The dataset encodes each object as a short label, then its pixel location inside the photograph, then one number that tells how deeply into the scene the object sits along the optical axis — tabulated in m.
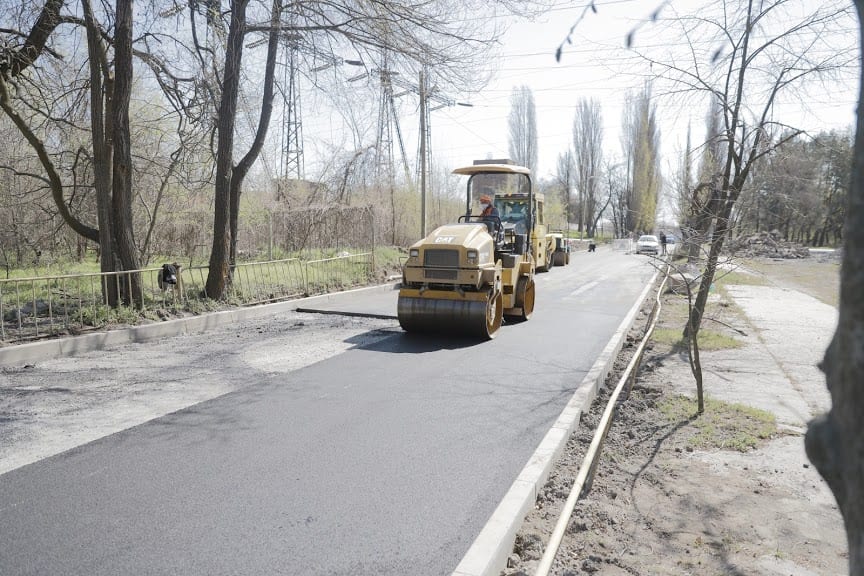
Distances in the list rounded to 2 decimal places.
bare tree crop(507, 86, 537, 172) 57.75
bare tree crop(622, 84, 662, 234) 56.25
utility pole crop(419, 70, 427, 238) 21.41
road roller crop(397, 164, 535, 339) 9.79
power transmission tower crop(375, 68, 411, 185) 26.36
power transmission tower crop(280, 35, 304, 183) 24.40
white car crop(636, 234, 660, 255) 37.99
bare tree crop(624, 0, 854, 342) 8.05
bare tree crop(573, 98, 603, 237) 62.59
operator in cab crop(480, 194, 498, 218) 11.68
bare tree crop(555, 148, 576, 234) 68.31
